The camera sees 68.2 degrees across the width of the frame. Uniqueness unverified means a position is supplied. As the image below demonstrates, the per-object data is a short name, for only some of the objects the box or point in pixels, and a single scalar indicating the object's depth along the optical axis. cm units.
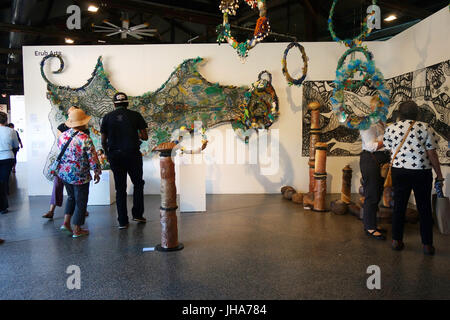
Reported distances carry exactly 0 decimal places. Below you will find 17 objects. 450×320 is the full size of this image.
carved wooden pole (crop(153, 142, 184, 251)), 328
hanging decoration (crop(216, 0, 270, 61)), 446
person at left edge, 488
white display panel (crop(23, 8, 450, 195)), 626
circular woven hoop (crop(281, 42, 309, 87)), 528
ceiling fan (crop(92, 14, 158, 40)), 716
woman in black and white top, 306
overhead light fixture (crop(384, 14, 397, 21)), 694
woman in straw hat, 360
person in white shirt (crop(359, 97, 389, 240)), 362
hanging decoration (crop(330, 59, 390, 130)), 382
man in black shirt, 399
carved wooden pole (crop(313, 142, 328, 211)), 492
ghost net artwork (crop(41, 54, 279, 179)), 622
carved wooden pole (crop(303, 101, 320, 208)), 518
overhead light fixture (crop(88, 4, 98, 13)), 651
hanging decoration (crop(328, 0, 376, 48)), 467
